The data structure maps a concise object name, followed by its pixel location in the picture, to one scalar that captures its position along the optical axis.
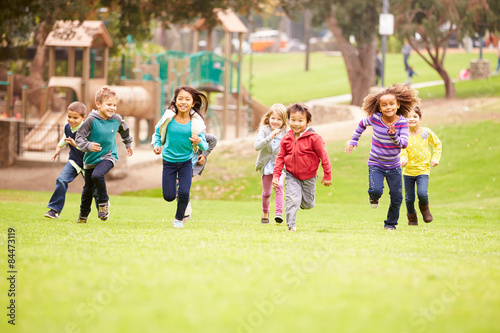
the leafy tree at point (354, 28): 28.44
